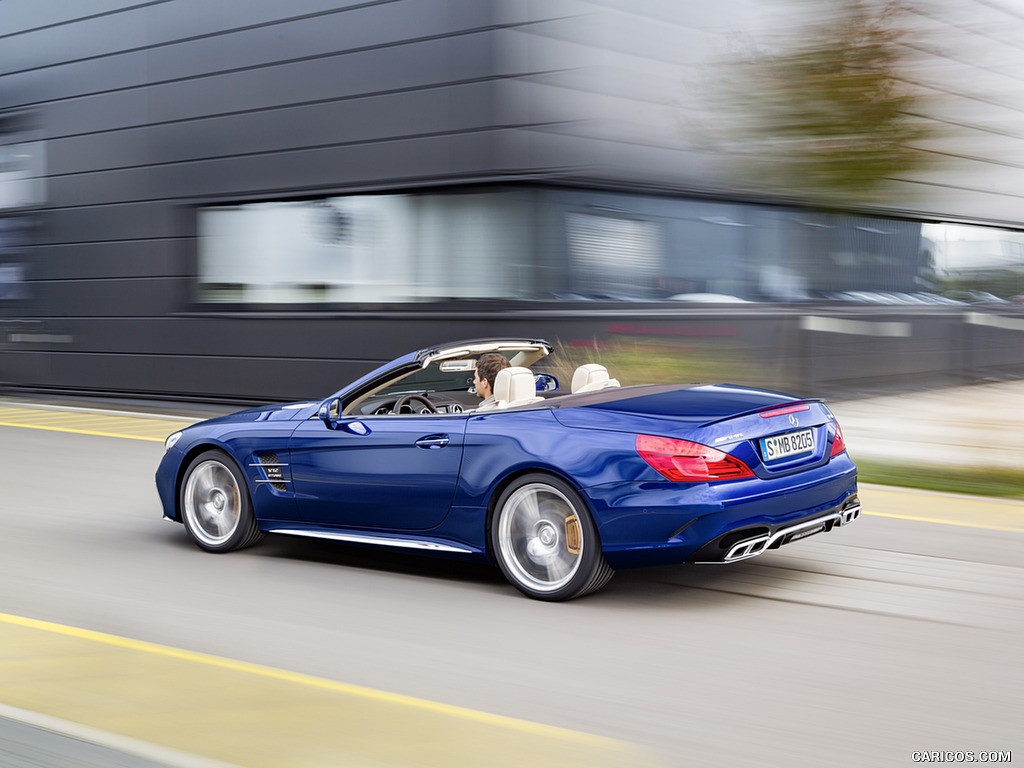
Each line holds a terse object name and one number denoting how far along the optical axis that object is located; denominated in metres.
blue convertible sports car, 5.65
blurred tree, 9.66
